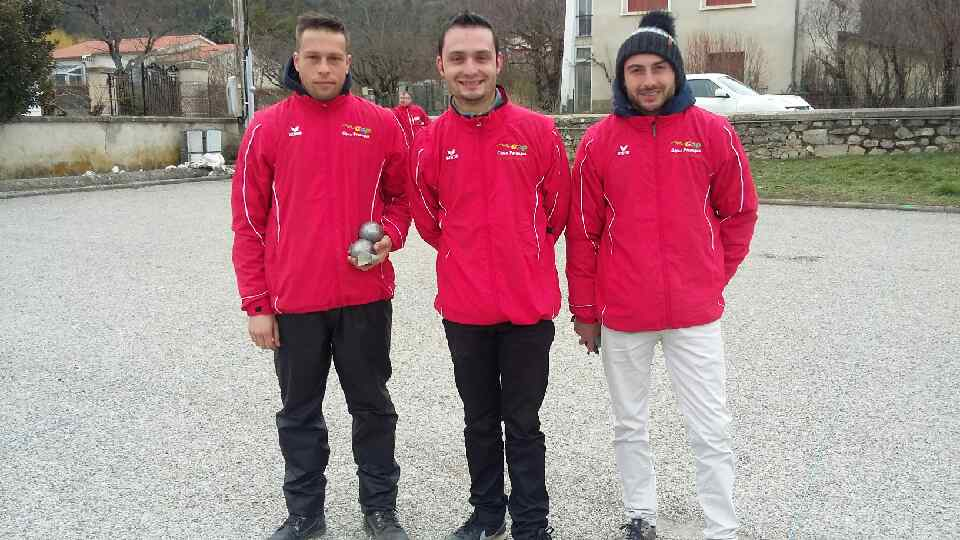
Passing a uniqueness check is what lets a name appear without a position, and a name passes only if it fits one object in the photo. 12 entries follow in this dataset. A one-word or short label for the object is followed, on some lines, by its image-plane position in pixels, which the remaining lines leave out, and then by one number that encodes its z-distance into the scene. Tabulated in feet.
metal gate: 73.05
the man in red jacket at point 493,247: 9.75
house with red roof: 73.72
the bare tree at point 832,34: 73.97
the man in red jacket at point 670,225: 9.65
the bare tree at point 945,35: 63.67
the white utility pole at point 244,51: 74.28
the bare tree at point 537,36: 106.73
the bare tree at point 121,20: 130.11
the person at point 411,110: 42.48
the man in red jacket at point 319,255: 10.13
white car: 64.23
